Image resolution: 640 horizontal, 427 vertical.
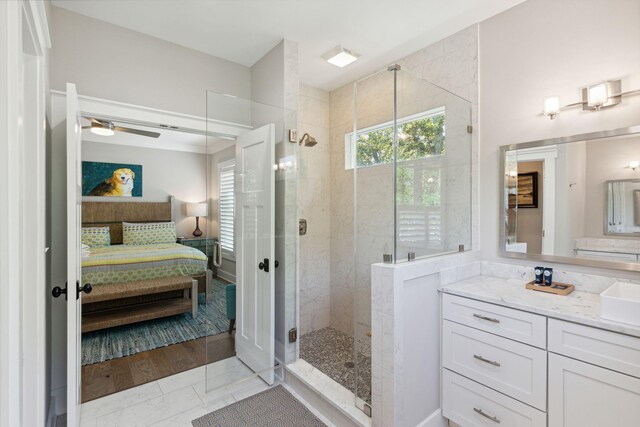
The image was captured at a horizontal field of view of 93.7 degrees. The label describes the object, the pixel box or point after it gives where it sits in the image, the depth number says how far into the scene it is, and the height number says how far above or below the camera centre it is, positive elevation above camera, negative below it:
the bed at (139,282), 3.45 -0.92
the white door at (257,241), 2.46 -0.25
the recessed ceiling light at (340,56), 2.64 +1.40
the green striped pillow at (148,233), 5.36 -0.40
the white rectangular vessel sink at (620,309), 1.27 -0.43
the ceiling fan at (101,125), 2.61 +0.78
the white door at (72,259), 1.67 -0.27
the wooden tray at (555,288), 1.77 -0.47
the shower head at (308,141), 2.82 +0.66
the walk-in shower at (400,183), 1.92 +0.20
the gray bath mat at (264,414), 2.02 -1.43
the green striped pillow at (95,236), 4.87 -0.42
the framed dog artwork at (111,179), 5.21 +0.57
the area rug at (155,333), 2.56 -1.39
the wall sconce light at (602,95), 1.70 +0.66
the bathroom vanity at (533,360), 1.30 -0.75
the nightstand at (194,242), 5.79 -0.60
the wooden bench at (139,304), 3.33 -1.19
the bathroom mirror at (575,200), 1.71 +0.07
